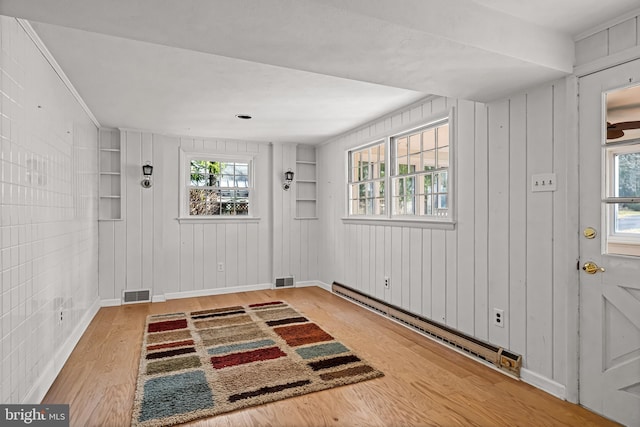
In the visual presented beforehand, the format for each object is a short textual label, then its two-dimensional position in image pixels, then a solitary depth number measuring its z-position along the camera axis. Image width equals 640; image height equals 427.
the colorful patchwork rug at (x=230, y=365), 2.38
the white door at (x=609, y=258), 2.07
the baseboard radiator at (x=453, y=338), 2.75
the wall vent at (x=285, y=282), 5.88
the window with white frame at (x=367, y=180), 4.59
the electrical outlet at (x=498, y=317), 2.85
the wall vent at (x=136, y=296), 4.94
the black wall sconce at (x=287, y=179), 5.82
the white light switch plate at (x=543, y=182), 2.47
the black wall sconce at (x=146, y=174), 4.93
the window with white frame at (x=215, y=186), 5.44
